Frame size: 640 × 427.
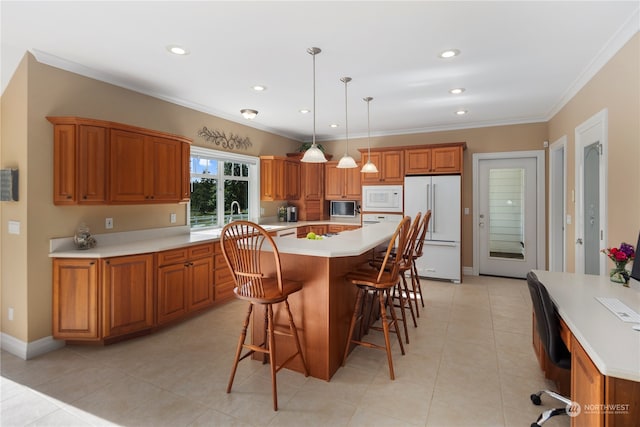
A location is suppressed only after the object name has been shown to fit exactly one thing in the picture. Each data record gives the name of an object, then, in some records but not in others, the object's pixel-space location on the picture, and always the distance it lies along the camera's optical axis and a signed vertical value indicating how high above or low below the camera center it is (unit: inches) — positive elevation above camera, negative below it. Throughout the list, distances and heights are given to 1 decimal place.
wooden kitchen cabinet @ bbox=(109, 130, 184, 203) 127.1 +18.2
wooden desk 49.3 -23.4
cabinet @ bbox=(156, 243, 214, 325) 134.0 -31.7
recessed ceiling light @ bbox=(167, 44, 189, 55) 109.7 +56.1
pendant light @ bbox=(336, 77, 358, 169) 138.9 +24.9
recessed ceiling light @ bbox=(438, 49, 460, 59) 112.7 +56.3
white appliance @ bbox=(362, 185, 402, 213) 221.1 +9.0
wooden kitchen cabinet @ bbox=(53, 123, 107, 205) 116.6 +17.7
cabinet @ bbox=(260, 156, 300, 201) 229.5 +24.1
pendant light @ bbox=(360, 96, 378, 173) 166.6 +26.4
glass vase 89.8 -17.9
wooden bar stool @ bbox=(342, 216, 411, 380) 99.4 -22.8
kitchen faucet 211.1 +3.8
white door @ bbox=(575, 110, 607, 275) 112.4 +6.9
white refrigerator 206.1 -5.3
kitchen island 97.1 -28.8
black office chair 72.2 -28.1
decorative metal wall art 183.8 +44.3
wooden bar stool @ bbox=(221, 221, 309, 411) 86.7 -21.4
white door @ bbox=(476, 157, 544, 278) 210.8 -3.4
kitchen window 185.4 +14.8
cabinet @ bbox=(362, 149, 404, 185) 221.9 +30.7
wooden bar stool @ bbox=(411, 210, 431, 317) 142.2 -16.3
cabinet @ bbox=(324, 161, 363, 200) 251.3 +22.3
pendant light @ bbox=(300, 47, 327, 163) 125.3 +21.7
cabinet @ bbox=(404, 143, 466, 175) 206.7 +34.2
